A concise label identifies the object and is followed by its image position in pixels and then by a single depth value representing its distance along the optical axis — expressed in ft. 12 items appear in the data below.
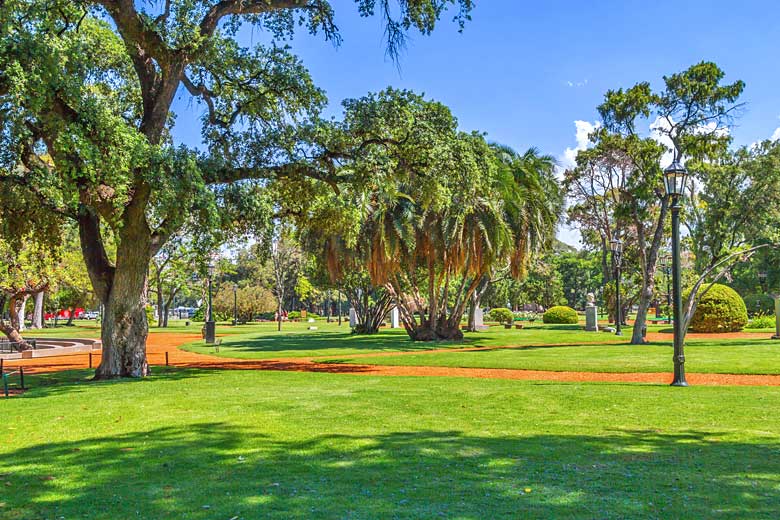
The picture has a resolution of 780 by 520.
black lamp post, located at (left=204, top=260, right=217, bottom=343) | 110.52
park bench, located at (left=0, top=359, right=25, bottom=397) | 42.74
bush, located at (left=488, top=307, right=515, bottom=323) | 188.29
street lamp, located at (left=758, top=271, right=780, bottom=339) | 102.47
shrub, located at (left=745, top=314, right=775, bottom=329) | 133.28
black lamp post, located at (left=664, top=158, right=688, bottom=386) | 42.22
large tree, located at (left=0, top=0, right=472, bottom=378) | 41.50
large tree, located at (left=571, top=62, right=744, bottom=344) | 85.25
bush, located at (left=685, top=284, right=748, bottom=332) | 120.67
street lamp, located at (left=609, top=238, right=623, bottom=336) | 114.32
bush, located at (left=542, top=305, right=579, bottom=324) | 181.06
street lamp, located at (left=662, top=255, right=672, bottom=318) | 161.27
